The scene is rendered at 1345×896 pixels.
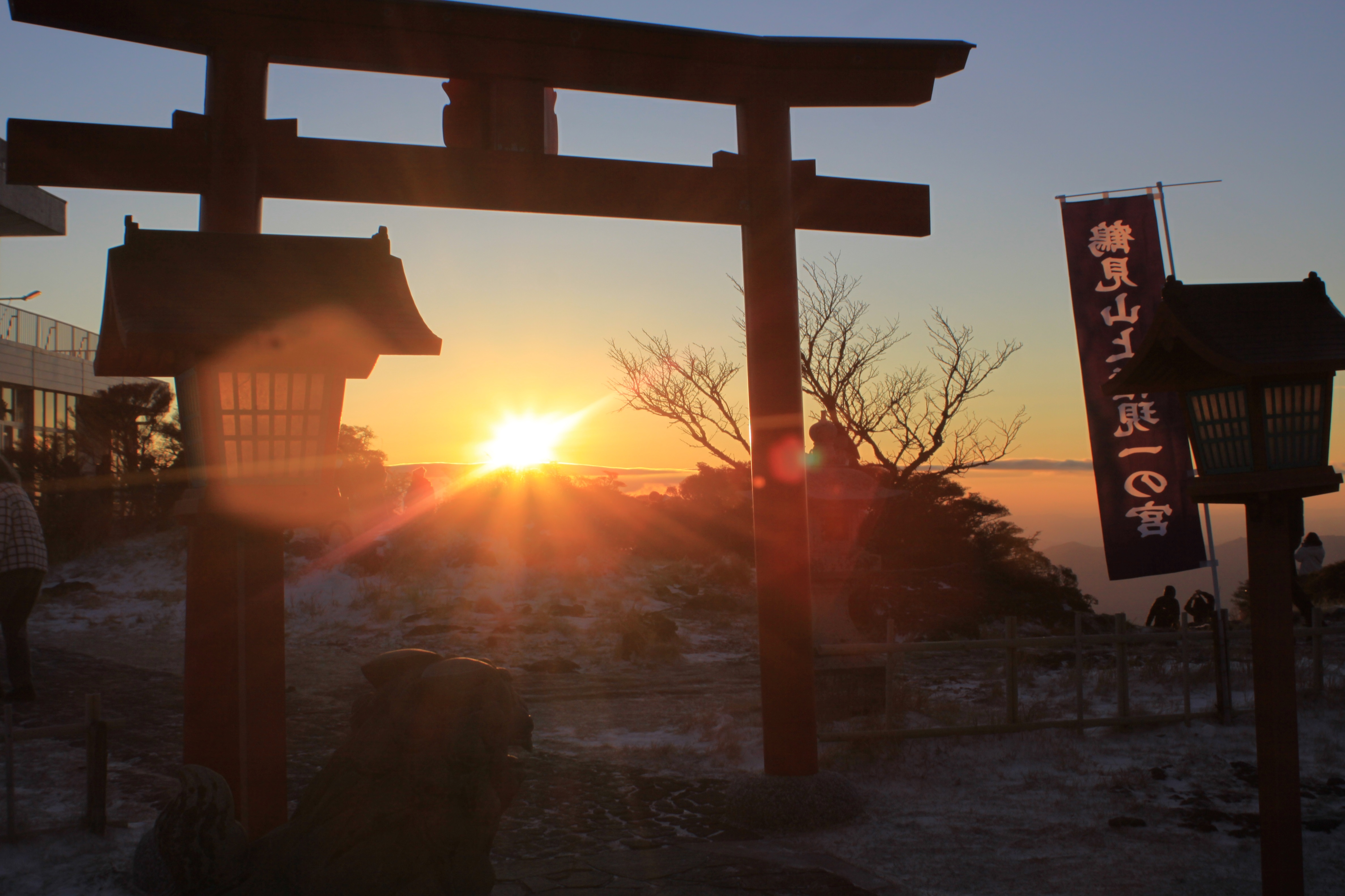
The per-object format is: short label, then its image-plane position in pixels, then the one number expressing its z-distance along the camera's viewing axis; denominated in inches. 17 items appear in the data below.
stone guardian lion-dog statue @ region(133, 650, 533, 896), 109.6
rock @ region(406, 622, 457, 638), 583.2
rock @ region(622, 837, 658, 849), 205.6
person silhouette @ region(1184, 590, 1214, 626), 571.2
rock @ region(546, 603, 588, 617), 664.4
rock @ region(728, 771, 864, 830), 210.2
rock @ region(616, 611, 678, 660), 553.0
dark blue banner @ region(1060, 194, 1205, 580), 331.9
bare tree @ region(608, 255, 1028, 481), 738.8
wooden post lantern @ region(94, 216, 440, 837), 123.0
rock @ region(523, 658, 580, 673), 505.4
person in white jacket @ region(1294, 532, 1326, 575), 552.7
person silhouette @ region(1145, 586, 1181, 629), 578.2
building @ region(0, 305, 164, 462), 996.6
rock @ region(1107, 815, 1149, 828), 218.2
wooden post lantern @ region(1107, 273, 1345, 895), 144.9
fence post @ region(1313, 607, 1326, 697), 357.4
